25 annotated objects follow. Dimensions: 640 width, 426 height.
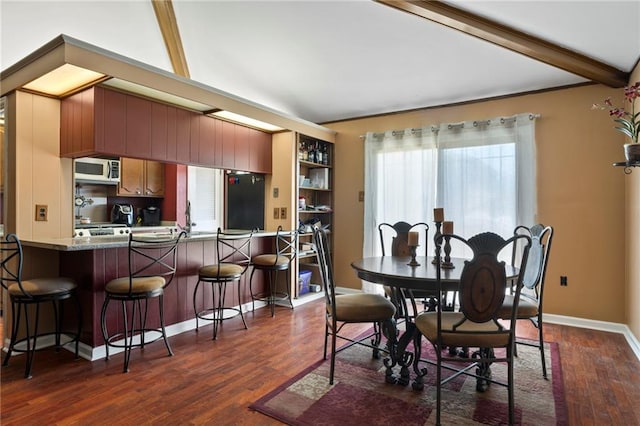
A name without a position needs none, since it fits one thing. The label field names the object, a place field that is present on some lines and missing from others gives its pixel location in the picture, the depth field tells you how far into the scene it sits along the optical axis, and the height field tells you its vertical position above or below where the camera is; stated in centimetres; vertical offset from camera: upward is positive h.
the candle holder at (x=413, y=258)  269 -36
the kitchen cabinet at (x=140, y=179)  541 +50
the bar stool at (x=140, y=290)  267 -60
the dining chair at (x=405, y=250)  288 -39
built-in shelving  495 +30
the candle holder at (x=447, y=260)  257 -37
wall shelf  239 +33
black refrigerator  478 +14
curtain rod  394 +102
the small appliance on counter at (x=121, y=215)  534 -7
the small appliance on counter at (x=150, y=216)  576 -9
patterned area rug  200 -115
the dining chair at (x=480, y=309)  188 -53
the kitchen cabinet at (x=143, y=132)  291 +73
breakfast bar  278 -53
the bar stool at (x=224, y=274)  337 -60
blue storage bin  477 -94
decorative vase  236 +40
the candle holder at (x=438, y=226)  270 -11
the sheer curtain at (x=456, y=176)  390 +42
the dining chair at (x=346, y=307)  246 -67
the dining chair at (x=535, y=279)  250 -51
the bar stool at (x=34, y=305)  251 -76
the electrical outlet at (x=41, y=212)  301 -2
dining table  216 -44
